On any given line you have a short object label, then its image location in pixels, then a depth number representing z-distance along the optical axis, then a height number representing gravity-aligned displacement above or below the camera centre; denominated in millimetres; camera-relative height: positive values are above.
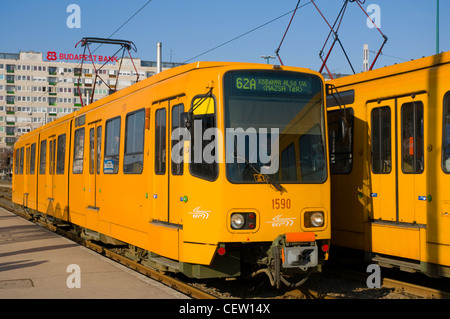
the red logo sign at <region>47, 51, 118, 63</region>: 103762 +20927
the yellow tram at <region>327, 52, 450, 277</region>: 8609 +84
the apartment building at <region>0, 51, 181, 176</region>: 111250 +16239
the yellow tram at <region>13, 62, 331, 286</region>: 8023 -12
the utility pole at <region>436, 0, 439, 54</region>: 19503 +4937
